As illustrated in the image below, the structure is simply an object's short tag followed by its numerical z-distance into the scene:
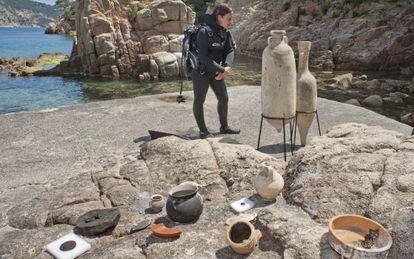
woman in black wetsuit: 6.30
